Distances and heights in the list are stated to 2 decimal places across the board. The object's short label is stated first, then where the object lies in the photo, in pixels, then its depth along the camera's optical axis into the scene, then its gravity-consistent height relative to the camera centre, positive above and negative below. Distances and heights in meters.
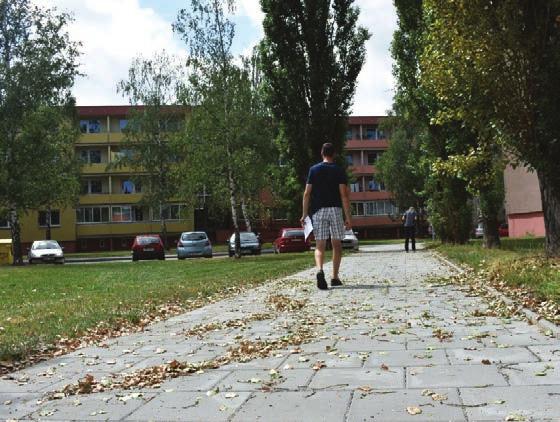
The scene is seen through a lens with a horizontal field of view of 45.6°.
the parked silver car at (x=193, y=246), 35.97 -0.46
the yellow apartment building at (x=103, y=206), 69.06 +3.72
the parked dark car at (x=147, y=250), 36.81 -0.57
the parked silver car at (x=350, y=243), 36.56 -0.65
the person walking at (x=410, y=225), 27.48 +0.15
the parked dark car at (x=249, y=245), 38.12 -0.55
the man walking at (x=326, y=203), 10.56 +0.46
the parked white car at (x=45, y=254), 37.75 -0.59
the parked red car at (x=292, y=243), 37.12 -0.53
